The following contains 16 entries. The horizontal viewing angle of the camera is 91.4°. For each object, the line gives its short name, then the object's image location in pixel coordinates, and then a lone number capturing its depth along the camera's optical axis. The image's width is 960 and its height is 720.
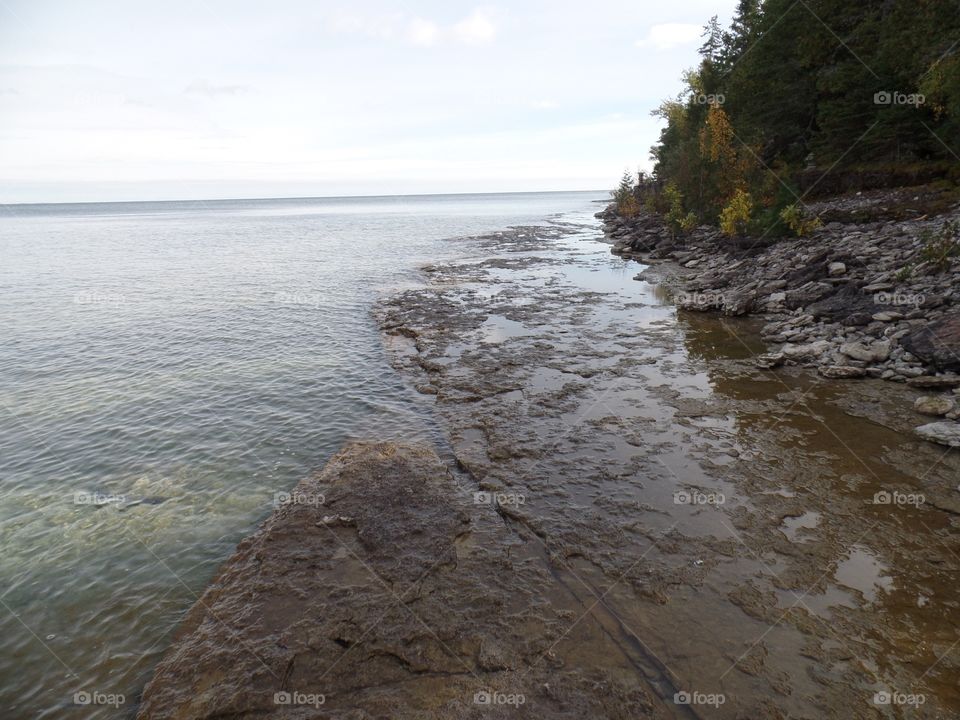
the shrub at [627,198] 74.31
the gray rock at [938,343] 14.38
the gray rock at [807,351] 17.55
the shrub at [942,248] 18.58
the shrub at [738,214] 35.75
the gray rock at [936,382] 13.79
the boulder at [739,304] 24.20
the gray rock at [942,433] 11.60
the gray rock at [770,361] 17.50
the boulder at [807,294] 21.33
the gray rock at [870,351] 16.06
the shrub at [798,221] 29.52
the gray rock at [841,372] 15.70
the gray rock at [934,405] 12.77
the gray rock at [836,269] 22.12
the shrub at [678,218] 45.38
